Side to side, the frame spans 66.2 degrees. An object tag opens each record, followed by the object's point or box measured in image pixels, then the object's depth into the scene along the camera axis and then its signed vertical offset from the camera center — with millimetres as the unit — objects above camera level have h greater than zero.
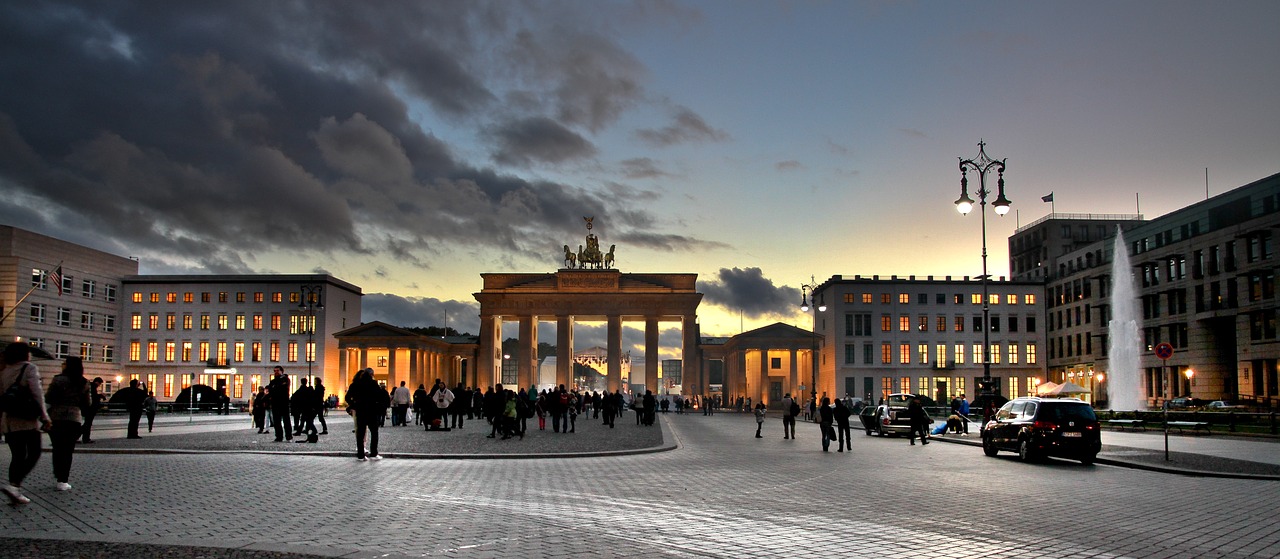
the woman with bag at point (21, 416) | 11977 -535
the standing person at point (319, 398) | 27447 -719
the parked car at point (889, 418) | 37375 -1800
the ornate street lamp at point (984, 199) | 31906 +5694
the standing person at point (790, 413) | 35594 -1476
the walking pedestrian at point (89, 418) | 25375 -1171
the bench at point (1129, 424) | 41281 -2186
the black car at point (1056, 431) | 22516 -1362
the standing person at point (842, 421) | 27156 -1345
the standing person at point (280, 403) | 26472 -836
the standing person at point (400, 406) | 39562 -1359
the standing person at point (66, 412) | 13312 -542
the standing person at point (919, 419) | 32031 -1530
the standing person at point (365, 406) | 20947 -738
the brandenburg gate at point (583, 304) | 107250 +7450
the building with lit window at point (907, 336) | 100625 +3686
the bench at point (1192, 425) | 36469 -1984
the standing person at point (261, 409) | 31656 -1186
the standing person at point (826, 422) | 28141 -1421
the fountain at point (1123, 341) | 66438 +2438
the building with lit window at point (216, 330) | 104188 +4507
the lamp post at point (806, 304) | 61606 +4370
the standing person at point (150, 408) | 34438 -1251
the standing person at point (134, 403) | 27828 -881
